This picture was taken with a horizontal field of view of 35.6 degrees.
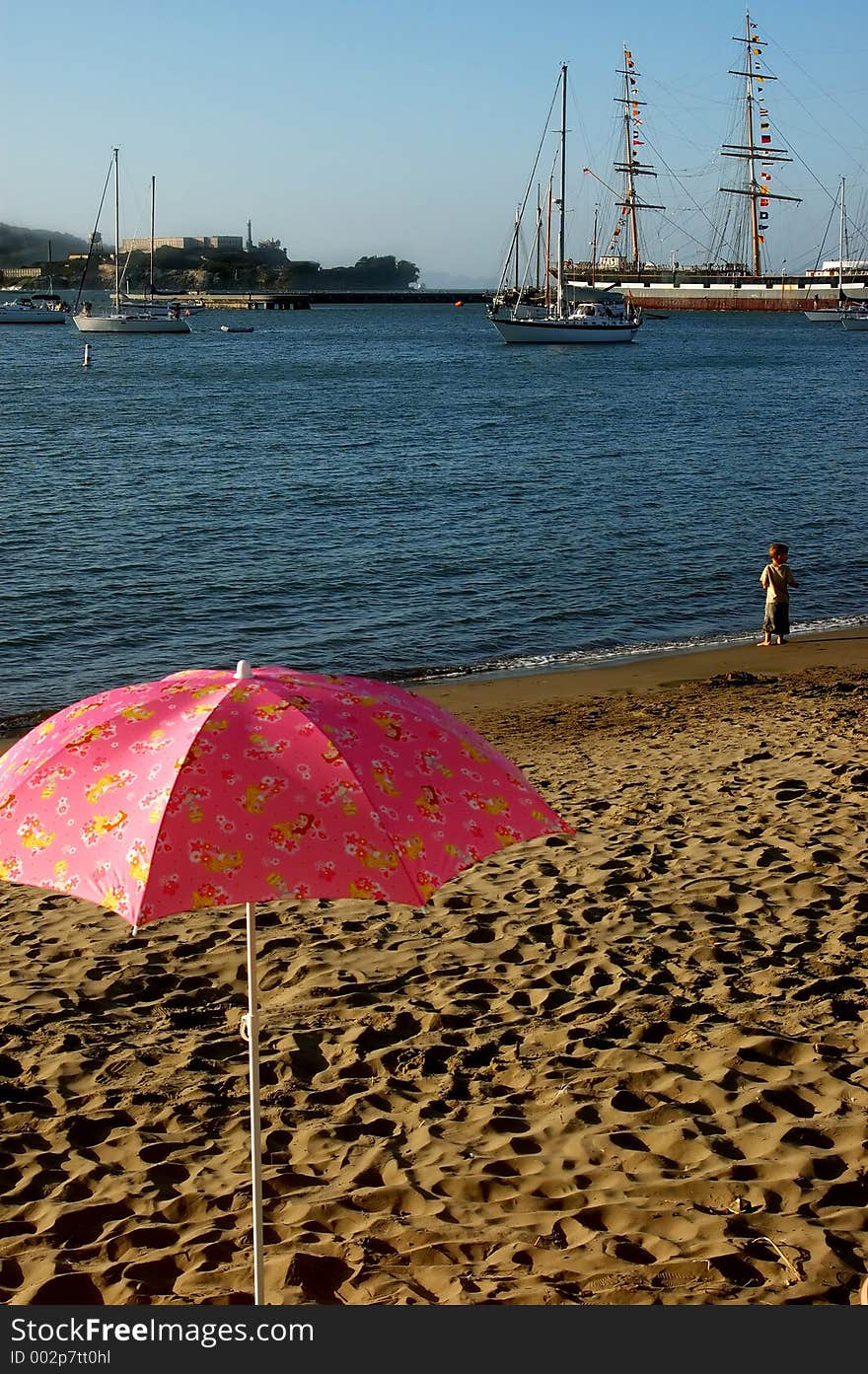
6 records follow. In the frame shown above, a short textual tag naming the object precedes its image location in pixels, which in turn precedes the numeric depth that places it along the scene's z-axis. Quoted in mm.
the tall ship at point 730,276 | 155875
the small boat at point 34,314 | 140875
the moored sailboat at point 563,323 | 99188
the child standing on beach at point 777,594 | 15758
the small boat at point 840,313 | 145875
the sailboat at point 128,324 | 111875
